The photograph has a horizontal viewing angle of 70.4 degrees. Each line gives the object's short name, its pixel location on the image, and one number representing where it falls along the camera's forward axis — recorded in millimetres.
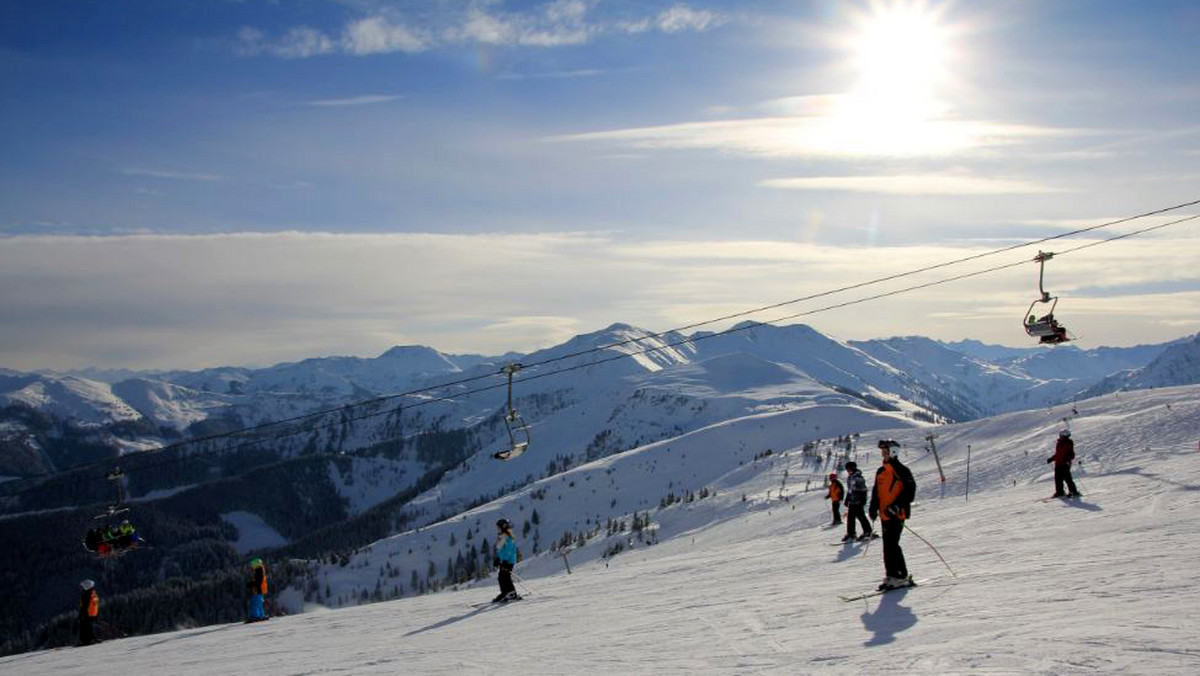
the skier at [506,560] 21891
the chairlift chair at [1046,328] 27406
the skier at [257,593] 25672
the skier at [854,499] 22922
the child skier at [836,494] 27969
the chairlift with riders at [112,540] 32406
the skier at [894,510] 14406
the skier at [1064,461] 23500
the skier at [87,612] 25906
